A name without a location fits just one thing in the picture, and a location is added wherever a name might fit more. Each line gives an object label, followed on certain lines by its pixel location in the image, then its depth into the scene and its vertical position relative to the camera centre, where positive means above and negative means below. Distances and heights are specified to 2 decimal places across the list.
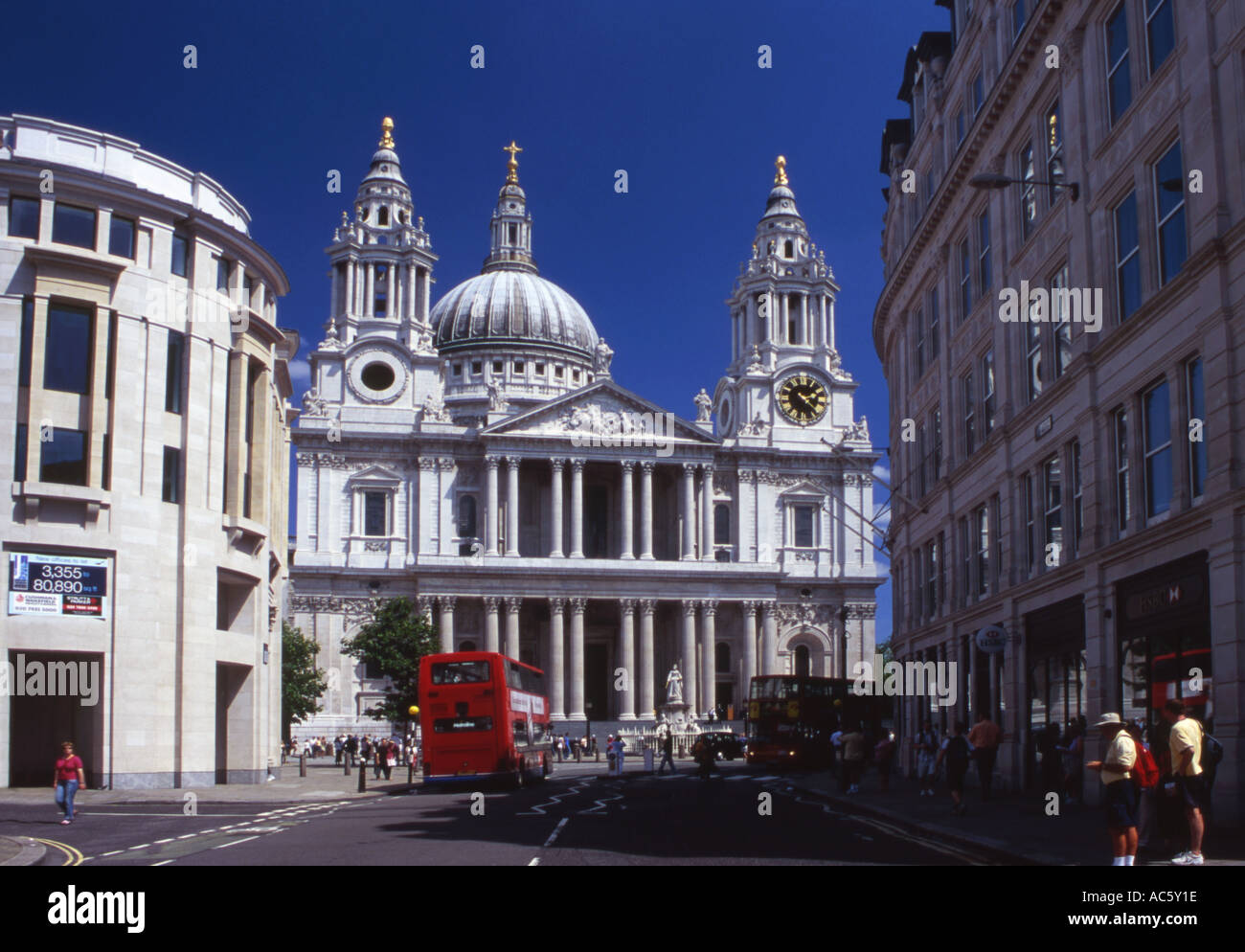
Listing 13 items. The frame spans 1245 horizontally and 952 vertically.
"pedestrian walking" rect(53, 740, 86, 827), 27.08 -2.61
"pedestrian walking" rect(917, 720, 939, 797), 38.30 -3.18
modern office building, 39.06 +5.13
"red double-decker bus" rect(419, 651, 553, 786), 40.81 -2.29
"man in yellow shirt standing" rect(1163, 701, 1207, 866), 16.41 -1.48
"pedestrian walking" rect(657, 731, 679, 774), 56.00 -4.43
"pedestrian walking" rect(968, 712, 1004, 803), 28.33 -2.13
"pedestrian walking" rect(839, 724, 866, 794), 35.06 -2.82
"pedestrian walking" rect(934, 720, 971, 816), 26.02 -2.31
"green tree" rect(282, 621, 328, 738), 73.81 -2.24
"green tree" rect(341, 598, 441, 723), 71.69 -0.55
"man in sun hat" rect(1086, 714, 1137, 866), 15.75 -1.72
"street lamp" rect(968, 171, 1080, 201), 26.47 +8.30
